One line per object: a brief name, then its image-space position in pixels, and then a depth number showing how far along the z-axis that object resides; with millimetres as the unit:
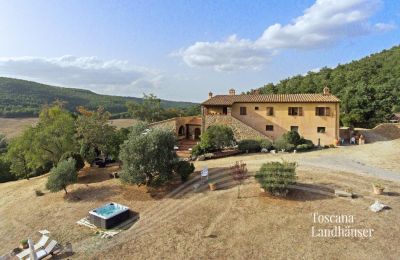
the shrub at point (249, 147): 27500
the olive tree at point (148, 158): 17547
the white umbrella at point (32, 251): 11156
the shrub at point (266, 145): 27391
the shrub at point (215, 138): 26766
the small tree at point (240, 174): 17500
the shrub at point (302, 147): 26609
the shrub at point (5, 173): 34331
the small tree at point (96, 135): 24297
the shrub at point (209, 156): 25656
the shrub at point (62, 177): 18859
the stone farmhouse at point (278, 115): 29688
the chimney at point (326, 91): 31375
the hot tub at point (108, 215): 14406
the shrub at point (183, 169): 18875
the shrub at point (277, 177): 15406
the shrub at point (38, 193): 20188
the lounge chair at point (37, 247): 12483
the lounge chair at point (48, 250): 12009
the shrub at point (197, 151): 26372
